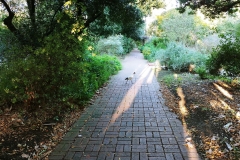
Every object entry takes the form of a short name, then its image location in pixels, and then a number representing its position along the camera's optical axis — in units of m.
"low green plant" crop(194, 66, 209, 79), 9.60
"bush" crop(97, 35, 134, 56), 17.86
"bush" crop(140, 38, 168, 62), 20.54
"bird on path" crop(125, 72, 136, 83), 10.75
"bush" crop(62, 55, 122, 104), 5.76
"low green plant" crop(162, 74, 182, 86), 9.34
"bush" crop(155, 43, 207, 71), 12.30
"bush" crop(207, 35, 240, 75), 7.54
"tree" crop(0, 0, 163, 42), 5.97
